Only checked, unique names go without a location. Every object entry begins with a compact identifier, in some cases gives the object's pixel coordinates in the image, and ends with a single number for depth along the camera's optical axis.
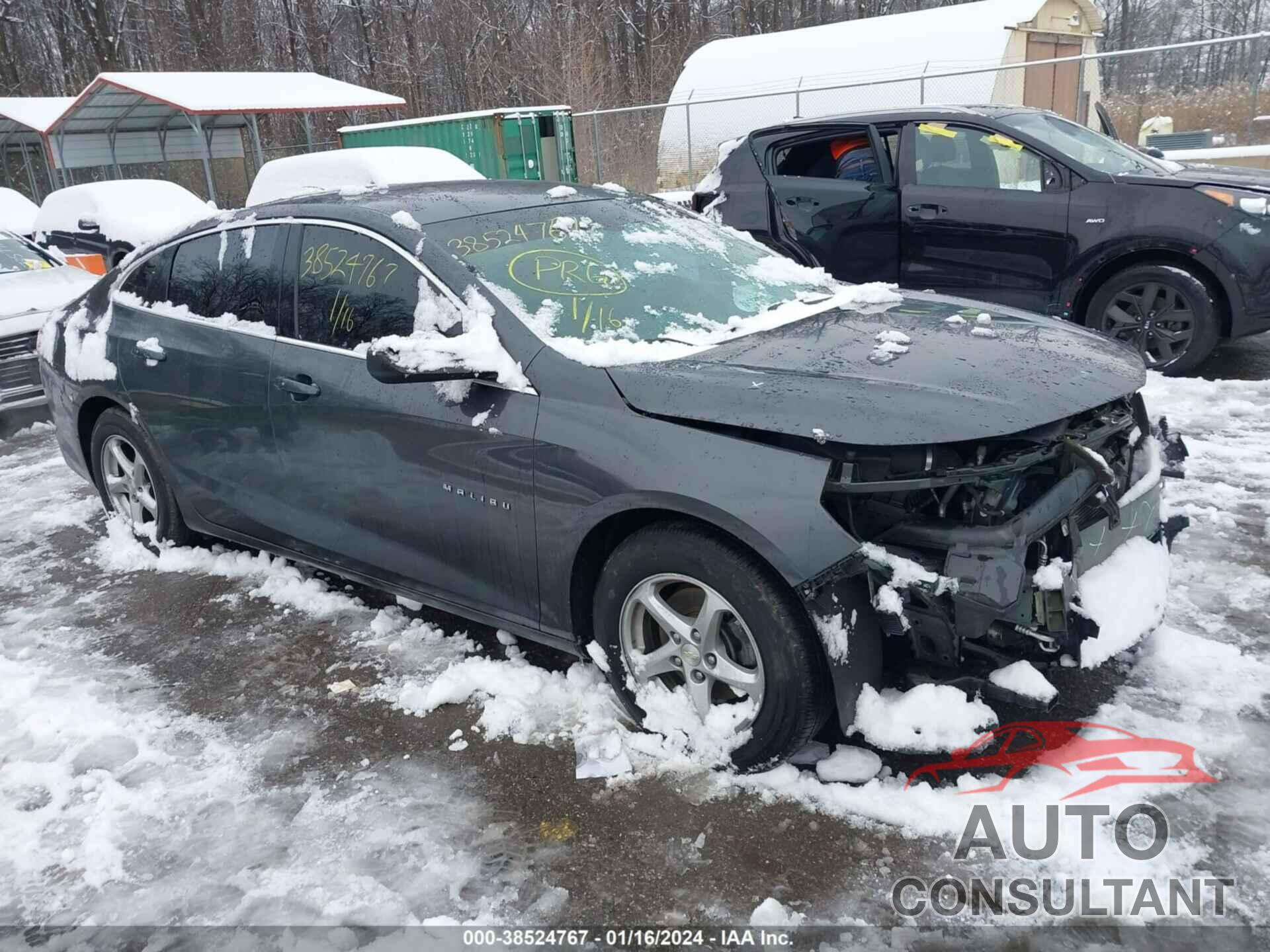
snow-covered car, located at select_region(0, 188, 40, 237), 14.42
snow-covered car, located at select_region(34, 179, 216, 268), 13.40
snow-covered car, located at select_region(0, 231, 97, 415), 7.60
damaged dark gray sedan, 2.65
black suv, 6.28
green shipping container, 18.47
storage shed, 17.94
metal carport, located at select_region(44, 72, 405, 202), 20.38
